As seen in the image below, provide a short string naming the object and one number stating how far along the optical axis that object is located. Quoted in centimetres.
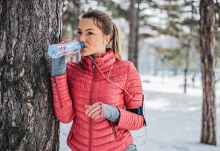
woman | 177
